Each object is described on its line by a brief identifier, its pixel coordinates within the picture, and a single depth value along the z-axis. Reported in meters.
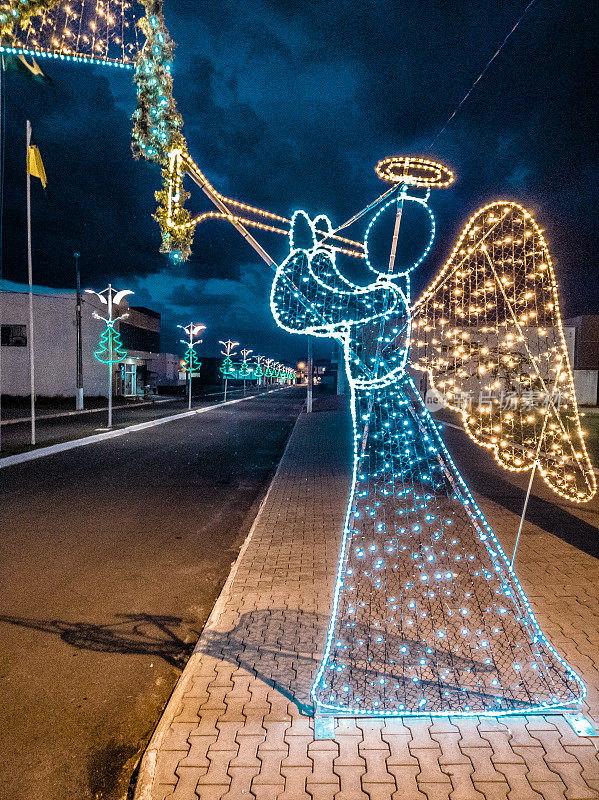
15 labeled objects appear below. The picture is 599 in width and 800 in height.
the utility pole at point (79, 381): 26.83
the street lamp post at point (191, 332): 27.08
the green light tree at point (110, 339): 20.93
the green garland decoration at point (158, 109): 3.90
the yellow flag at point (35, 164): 12.31
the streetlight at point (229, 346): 45.06
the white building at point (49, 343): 35.72
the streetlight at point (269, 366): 92.39
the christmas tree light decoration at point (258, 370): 96.64
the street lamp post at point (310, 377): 23.96
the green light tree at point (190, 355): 31.26
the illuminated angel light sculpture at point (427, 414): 3.07
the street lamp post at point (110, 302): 19.98
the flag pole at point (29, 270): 12.48
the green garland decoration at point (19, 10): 5.79
